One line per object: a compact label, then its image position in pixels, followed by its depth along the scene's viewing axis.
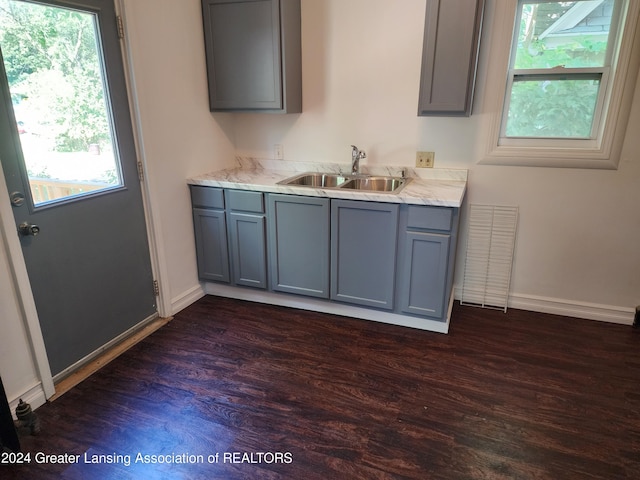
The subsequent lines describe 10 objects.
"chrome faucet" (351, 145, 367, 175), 3.00
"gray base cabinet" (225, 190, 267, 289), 2.85
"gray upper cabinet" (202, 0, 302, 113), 2.73
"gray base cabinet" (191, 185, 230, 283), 2.95
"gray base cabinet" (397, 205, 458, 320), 2.42
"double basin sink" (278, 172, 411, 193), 2.95
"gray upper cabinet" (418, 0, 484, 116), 2.36
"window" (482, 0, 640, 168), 2.45
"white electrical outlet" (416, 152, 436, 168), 2.92
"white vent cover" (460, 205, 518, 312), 2.90
